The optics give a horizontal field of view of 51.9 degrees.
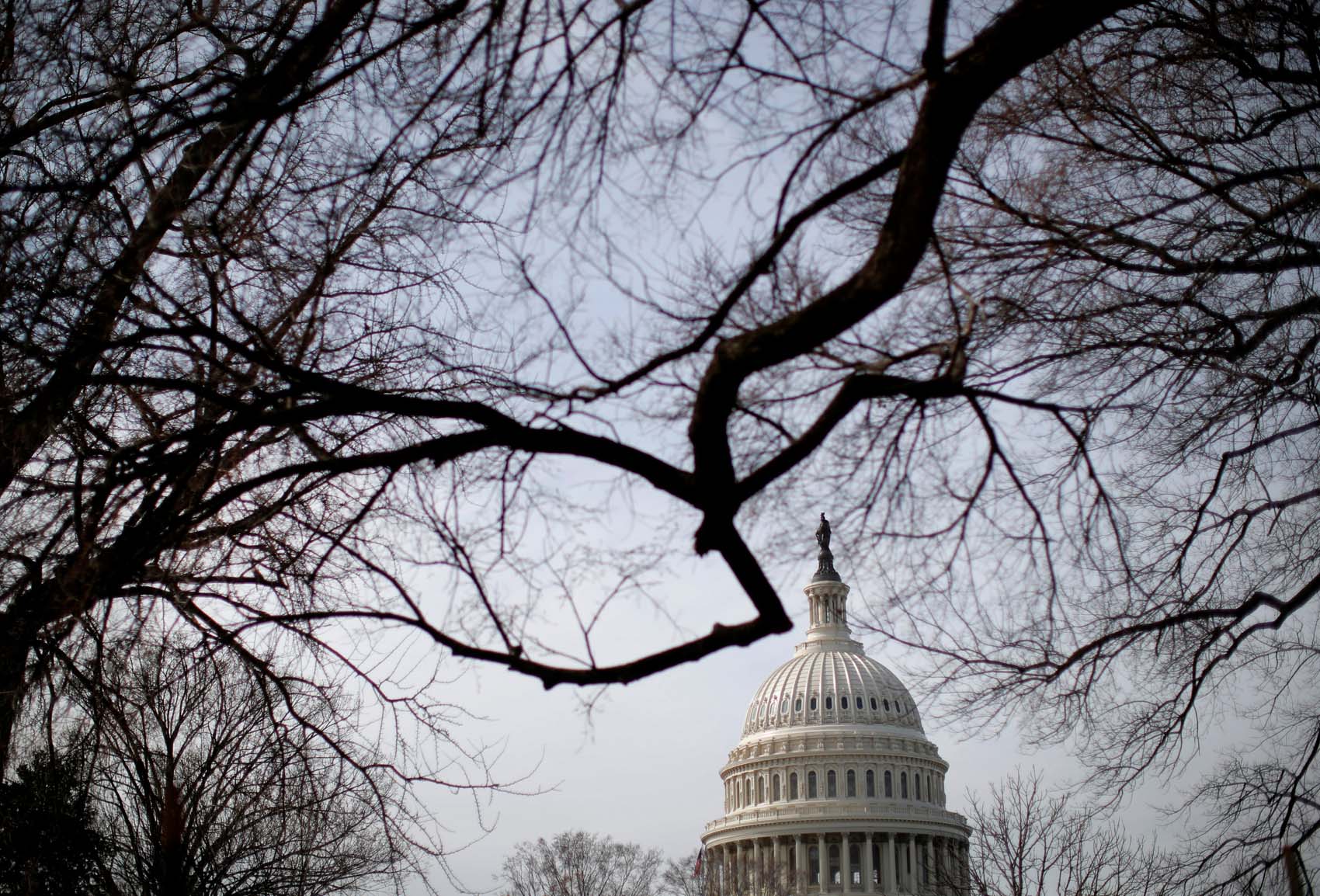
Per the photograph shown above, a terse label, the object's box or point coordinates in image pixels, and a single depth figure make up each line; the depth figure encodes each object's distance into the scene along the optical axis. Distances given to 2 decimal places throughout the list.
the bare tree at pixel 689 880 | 66.94
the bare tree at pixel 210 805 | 6.42
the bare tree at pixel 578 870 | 54.19
